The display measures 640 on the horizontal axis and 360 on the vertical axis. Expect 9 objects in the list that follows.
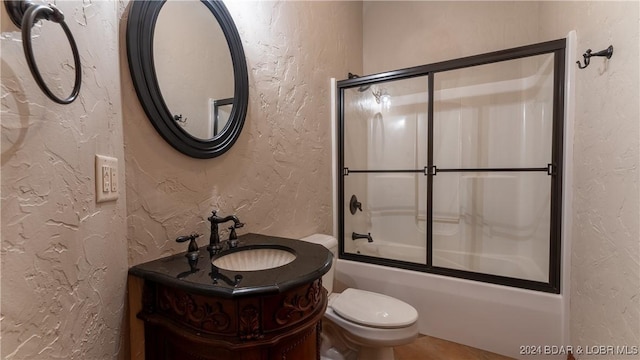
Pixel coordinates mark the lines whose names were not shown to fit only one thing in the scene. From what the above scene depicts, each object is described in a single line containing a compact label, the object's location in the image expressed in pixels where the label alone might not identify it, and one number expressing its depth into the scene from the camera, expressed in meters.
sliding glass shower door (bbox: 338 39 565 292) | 1.91
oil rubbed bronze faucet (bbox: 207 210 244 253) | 1.17
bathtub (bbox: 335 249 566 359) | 1.63
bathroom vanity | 0.81
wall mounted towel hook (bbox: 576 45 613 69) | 1.15
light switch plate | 0.78
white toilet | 1.40
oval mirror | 1.03
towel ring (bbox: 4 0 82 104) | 0.51
